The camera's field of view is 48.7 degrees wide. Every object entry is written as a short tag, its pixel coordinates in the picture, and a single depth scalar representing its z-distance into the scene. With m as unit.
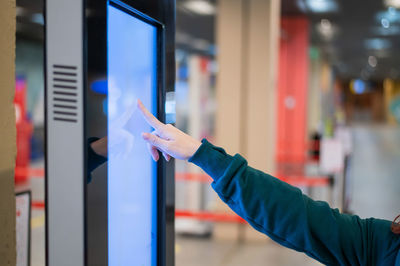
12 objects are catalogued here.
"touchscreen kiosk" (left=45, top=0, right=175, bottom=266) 1.00
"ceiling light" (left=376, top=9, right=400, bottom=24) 9.96
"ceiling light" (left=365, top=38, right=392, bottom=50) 15.05
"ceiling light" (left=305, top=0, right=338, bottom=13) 9.27
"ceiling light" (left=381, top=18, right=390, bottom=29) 10.96
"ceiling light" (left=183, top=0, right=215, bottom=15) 9.05
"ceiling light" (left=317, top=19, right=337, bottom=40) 11.75
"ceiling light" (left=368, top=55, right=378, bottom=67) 20.80
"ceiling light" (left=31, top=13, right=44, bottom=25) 9.65
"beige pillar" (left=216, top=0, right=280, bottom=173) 5.20
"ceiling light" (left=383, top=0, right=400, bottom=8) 8.74
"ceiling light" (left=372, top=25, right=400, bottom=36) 12.31
